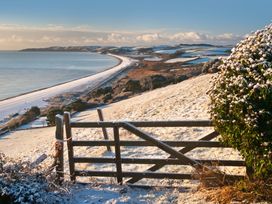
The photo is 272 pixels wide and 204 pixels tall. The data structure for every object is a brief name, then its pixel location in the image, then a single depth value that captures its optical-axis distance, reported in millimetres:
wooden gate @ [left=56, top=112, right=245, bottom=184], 9609
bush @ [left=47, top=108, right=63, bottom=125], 27416
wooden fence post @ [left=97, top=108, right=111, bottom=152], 14465
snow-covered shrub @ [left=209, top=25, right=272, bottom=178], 8086
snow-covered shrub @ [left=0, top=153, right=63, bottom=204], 8609
